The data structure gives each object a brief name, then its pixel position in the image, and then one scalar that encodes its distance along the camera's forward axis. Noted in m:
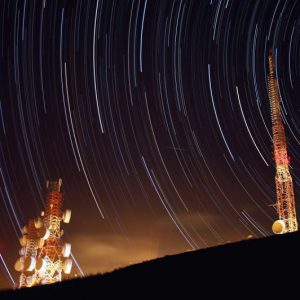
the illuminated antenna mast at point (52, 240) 32.94
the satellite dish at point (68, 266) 33.23
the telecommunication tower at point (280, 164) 30.59
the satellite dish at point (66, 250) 33.31
